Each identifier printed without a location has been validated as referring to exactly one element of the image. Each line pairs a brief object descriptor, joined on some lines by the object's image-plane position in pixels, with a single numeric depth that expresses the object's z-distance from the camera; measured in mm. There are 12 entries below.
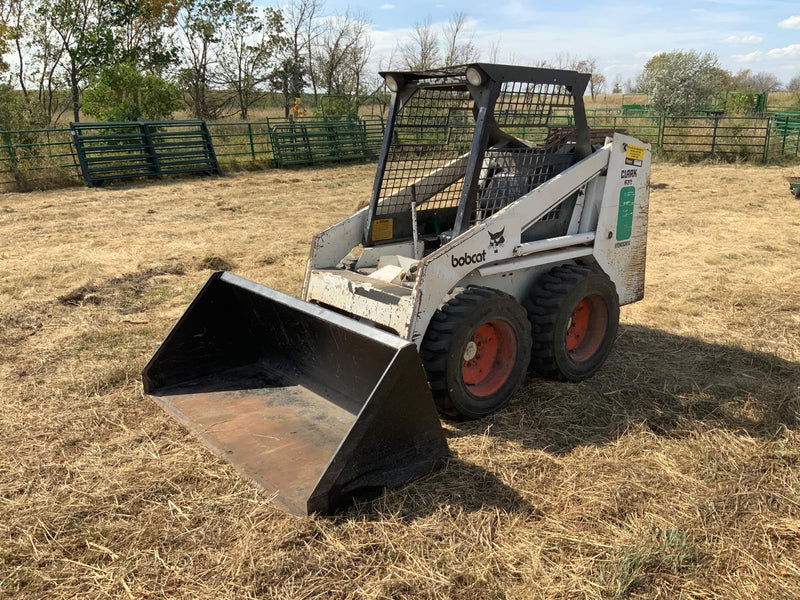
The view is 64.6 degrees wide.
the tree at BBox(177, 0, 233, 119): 30453
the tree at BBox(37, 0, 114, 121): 24938
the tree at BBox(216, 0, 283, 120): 31438
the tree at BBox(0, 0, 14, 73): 23047
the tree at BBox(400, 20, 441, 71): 33241
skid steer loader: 3051
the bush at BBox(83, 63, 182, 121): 18219
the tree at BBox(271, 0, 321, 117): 32500
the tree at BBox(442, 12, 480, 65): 33488
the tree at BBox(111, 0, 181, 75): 26766
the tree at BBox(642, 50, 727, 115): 24859
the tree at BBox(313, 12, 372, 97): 34531
